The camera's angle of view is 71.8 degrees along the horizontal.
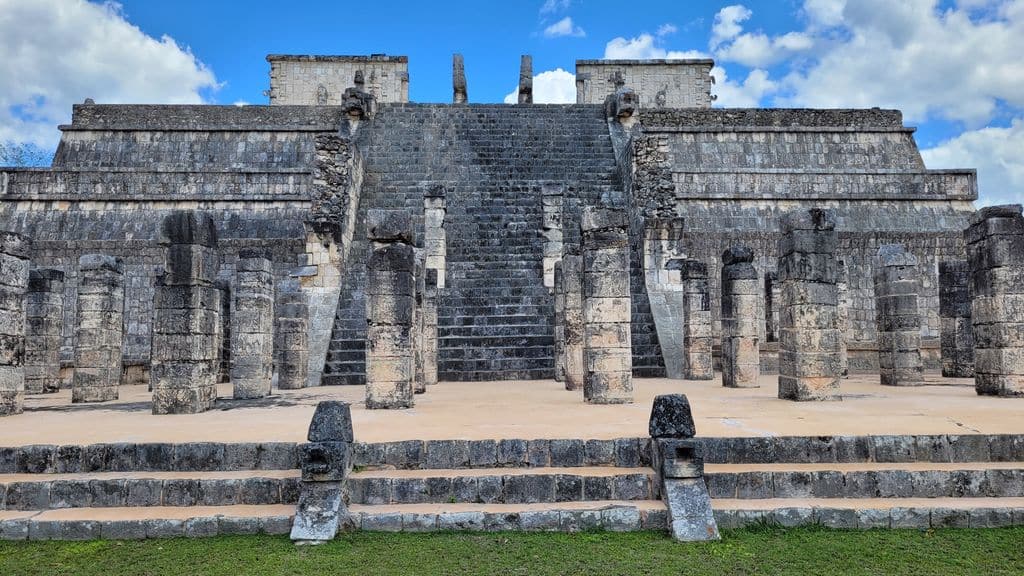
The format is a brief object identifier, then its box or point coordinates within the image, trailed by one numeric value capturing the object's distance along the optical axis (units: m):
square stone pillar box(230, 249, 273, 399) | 11.84
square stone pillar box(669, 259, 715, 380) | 14.02
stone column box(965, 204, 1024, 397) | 10.77
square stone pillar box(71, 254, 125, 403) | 11.68
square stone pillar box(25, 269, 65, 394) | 13.61
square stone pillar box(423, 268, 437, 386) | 13.41
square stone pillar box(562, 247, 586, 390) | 11.88
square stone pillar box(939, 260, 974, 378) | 14.77
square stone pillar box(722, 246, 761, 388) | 12.66
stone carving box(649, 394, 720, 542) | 5.36
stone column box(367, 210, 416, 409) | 9.84
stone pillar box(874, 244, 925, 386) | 13.20
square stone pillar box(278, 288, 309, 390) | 13.39
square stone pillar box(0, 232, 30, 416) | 9.72
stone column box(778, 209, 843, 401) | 10.05
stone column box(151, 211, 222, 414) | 9.70
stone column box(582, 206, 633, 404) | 9.96
